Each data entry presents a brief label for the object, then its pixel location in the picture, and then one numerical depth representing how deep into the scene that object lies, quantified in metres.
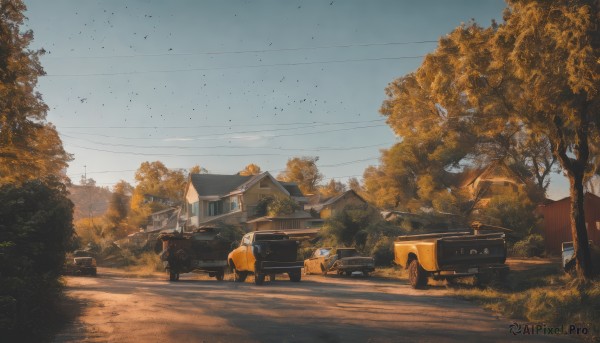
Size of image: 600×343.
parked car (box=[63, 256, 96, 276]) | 35.09
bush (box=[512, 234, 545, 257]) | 31.10
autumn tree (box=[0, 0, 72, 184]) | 22.53
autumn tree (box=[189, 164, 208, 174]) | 111.24
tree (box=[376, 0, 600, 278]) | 13.53
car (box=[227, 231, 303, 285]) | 20.31
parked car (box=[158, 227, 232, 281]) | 23.95
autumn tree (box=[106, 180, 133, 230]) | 97.00
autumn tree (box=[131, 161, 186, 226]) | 100.51
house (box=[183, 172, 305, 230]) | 57.78
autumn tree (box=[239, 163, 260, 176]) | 98.94
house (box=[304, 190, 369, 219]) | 61.10
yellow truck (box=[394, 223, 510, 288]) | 16.34
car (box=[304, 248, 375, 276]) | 24.72
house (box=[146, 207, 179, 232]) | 78.00
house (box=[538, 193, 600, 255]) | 31.80
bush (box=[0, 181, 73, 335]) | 8.65
